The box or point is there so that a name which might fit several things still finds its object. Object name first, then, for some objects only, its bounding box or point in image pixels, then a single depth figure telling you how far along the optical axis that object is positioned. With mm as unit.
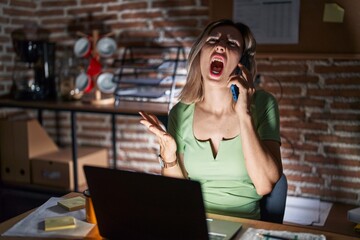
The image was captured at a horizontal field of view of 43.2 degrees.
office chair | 1641
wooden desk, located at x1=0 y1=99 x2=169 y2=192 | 2682
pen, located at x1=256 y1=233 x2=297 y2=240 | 1171
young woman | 1528
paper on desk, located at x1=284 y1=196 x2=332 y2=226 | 2443
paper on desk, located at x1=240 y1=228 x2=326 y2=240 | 1181
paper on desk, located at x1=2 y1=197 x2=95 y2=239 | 1219
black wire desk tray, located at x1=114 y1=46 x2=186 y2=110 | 2812
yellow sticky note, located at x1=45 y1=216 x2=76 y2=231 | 1245
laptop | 1011
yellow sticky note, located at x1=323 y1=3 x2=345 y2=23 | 2445
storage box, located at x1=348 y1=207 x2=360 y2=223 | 1862
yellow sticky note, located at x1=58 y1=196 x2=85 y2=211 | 1389
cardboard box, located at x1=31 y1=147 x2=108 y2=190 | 3044
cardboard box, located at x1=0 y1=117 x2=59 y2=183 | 3123
